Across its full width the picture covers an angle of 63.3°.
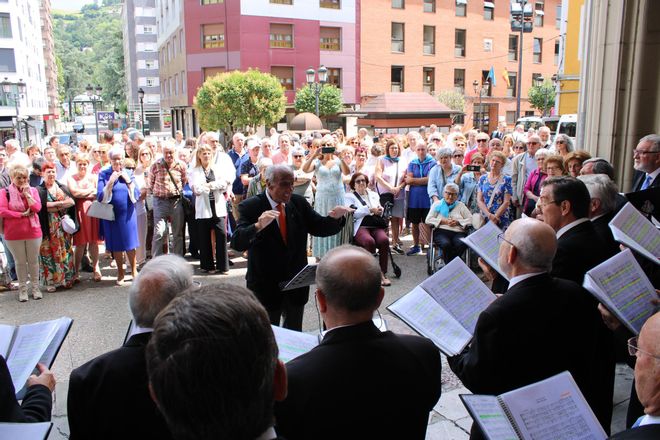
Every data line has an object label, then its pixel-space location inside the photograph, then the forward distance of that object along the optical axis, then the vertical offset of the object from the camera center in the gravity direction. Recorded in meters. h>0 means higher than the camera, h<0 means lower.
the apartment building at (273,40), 33.25 +5.25
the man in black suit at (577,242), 2.78 -0.72
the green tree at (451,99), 37.97 +1.53
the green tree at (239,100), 28.73 +1.19
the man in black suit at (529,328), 2.43 -0.94
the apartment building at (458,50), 36.84 +5.15
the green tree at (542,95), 38.66 +1.78
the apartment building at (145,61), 71.00 +8.45
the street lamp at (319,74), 21.33 +1.89
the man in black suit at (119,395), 2.04 -1.03
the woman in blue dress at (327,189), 7.82 -0.97
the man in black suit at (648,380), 1.63 -0.84
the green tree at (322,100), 32.31 +1.31
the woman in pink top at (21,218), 6.46 -1.12
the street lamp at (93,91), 35.54 +2.25
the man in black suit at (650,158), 4.96 -0.35
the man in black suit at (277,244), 4.29 -0.98
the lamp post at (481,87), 39.29 +2.48
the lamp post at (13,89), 27.38 +2.23
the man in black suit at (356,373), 1.87 -0.90
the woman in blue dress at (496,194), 7.63 -1.04
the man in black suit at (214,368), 1.18 -0.55
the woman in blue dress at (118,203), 7.12 -1.04
